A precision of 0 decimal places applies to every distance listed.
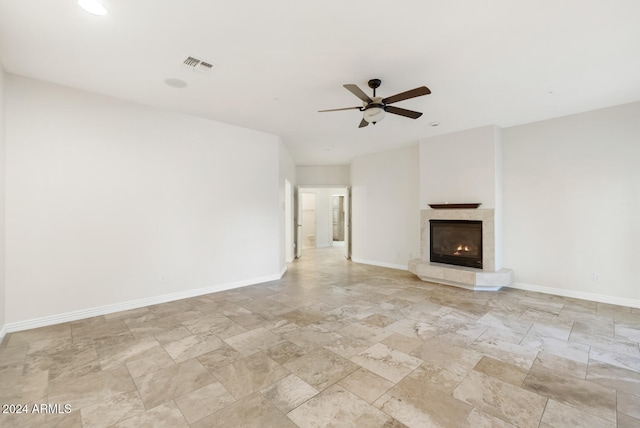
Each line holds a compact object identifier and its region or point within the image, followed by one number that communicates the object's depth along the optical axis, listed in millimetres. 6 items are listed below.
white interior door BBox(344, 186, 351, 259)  8047
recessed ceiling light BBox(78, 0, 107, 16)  2022
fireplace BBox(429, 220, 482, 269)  4949
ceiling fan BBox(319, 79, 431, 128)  2746
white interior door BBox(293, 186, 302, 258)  8266
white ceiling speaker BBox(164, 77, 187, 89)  3209
